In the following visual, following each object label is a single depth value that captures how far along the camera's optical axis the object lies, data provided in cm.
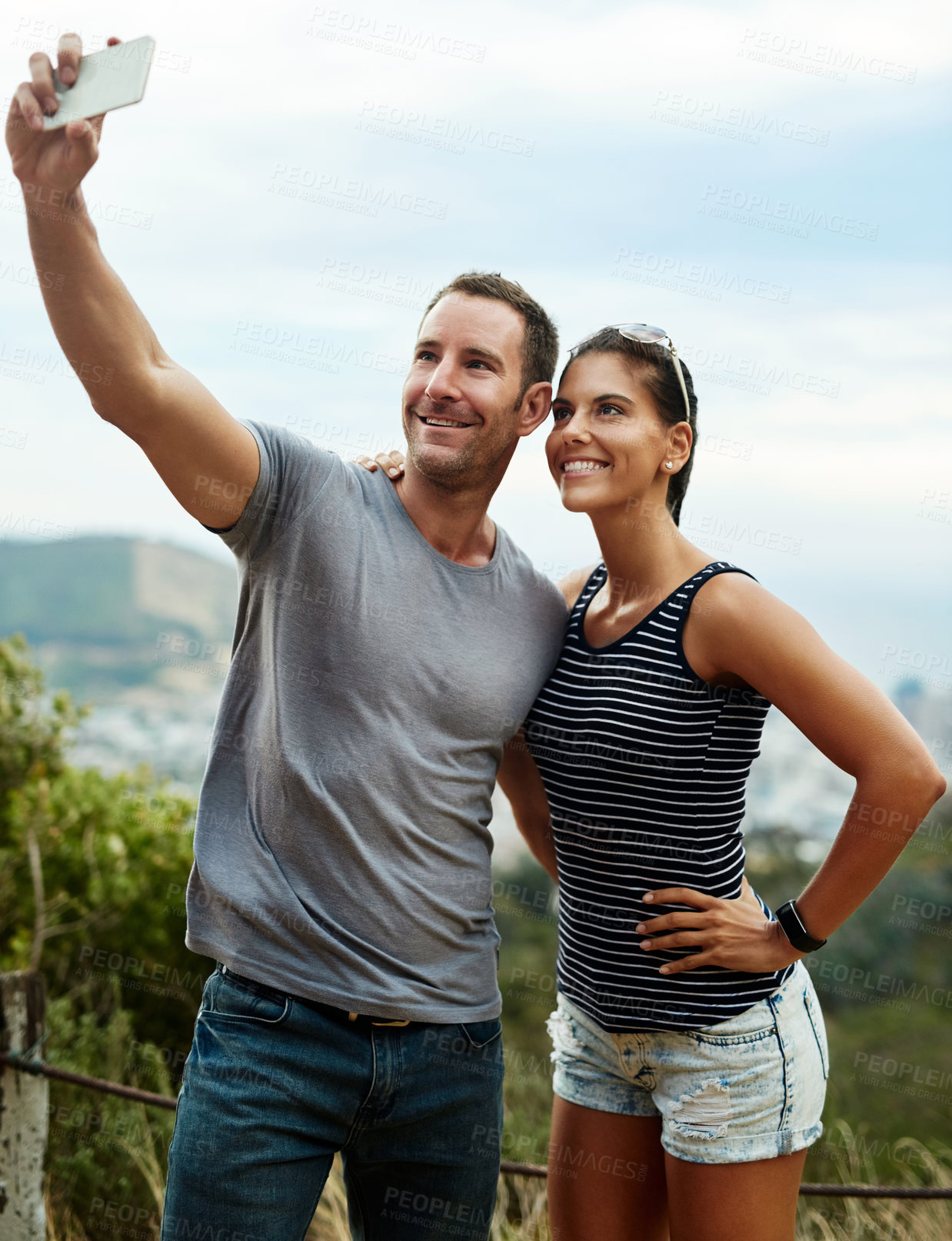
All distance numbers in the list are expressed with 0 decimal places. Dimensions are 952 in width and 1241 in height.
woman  204
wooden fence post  292
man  192
